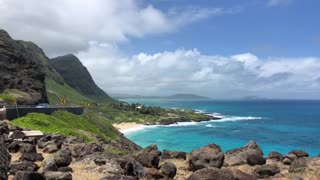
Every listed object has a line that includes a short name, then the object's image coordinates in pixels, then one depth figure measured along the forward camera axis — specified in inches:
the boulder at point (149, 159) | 695.8
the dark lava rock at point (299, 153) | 861.0
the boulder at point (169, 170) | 625.9
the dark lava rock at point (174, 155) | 834.5
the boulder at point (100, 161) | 624.8
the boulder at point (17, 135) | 975.3
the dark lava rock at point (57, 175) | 505.1
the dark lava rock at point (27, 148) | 767.1
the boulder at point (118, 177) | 502.2
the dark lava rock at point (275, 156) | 855.8
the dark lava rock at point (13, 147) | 794.4
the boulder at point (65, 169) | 578.4
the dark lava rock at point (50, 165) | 565.4
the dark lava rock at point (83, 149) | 739.9
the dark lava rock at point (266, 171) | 635.1
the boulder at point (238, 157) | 750.5
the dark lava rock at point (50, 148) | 825.6
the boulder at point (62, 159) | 615.4
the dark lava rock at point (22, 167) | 552.4
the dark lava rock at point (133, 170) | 577.1
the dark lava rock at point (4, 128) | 1024.3
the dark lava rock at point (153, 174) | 581.5
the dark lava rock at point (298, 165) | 636.4
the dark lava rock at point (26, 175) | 449.4
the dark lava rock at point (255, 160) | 742.0
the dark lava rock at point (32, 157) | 674.7
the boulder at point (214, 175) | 490.3
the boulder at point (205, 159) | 671.9
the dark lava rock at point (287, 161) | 791.9
